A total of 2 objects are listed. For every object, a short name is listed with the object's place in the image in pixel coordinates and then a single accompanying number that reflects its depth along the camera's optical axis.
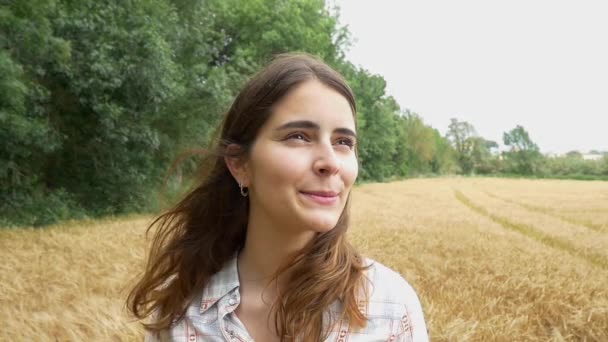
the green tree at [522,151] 57.91
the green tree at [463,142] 89.50
